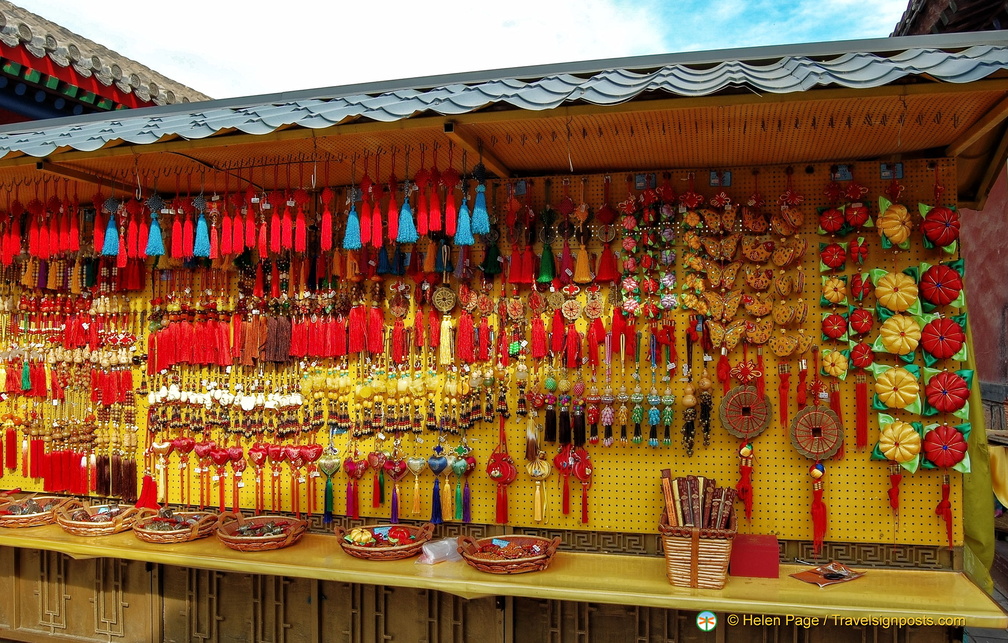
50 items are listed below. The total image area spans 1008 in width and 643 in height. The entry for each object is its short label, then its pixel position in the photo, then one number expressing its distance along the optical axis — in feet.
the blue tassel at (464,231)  10.27
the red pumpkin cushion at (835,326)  10.84
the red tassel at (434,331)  12.36
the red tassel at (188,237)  11.62
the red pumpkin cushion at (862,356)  10.78
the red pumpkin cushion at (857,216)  10.75
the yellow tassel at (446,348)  12.21
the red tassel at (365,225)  10.87
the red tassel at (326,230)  11.16
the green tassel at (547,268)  11.80
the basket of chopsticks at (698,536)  9.76
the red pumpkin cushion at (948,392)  10.41
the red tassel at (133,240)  11.77
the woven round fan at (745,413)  11.05
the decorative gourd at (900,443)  10.46
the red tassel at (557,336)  11.76
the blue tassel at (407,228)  10.50
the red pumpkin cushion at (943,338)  10.44
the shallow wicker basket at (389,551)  11.04
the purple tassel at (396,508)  12.39
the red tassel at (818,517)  10.78
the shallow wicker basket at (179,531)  12.07
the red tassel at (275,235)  11.07
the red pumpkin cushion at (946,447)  10.38
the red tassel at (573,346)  11.71
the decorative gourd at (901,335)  10.55
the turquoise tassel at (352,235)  10.88
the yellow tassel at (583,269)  11.70
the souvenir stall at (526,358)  9.85
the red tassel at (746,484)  11.05
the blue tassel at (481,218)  10.28
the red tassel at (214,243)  11.51
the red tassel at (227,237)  11.25
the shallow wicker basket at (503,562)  10.36
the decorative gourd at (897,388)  10.52
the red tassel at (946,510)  10.50
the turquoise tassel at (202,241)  11.38
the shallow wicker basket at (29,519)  13.14
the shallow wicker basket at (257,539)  11.59
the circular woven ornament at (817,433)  10.82
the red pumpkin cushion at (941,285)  10.51
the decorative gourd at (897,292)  10.56
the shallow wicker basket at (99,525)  12.56
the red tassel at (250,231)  11.16
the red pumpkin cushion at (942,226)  10.46
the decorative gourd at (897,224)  10.57
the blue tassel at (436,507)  12.22
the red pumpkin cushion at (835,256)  10.87
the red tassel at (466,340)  12.07
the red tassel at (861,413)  10.81
